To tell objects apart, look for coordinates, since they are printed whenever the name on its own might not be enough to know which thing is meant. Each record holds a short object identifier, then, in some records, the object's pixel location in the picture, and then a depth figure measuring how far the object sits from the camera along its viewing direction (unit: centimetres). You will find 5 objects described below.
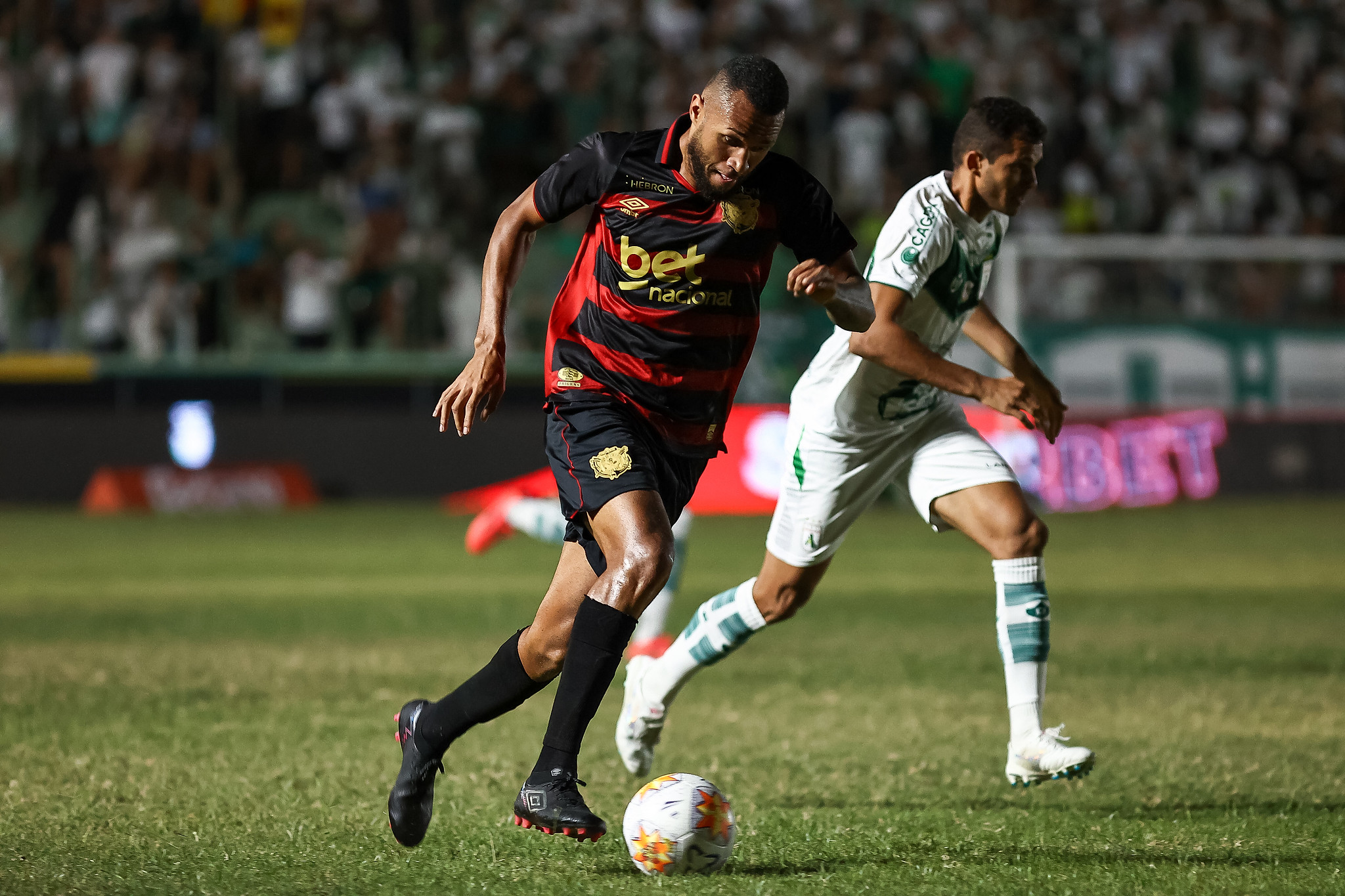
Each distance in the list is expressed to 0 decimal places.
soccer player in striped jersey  879
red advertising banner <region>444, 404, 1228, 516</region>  3528
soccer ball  831
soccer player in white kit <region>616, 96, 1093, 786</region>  1059
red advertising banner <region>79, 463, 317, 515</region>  3725
